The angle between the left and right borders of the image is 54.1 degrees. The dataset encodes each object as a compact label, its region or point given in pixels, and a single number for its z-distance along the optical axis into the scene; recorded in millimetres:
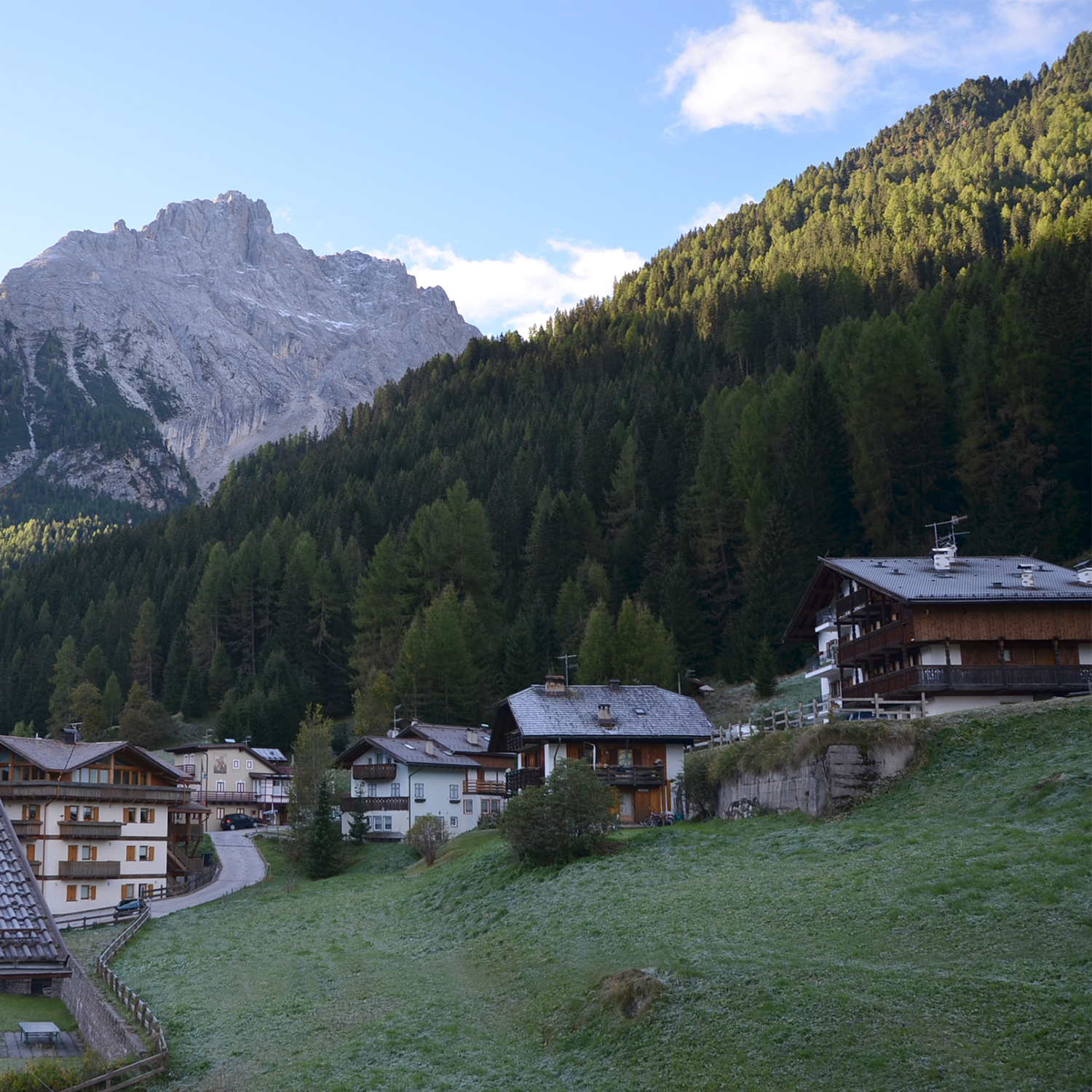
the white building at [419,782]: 77875
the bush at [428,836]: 59956
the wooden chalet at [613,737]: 58312
